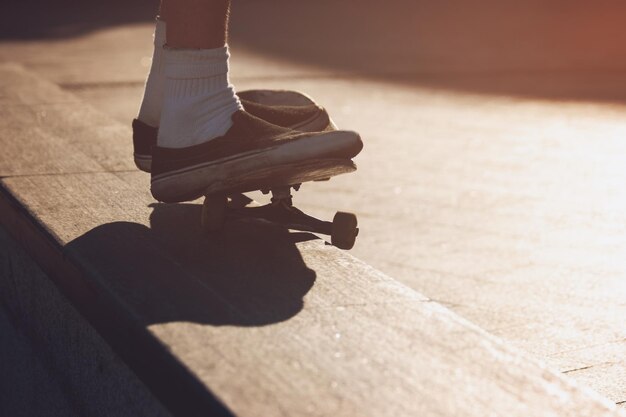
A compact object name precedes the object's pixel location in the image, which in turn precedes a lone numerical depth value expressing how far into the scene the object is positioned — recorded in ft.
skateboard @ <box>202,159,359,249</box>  8.44
